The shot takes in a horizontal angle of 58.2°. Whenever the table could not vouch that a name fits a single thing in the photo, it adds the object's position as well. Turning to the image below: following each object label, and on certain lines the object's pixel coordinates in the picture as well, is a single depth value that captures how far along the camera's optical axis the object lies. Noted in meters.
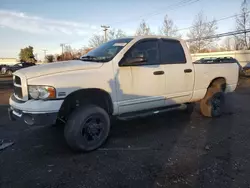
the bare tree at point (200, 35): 36.91
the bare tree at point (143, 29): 35.23
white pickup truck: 3.39
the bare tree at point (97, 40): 47.67
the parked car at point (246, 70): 16.86
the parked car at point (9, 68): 28.95
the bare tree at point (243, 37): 32.72
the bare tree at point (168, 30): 35.81
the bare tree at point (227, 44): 39.16
